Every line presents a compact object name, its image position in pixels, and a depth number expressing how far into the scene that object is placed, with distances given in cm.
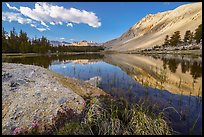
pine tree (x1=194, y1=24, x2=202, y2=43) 9012
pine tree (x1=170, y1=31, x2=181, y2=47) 11786
